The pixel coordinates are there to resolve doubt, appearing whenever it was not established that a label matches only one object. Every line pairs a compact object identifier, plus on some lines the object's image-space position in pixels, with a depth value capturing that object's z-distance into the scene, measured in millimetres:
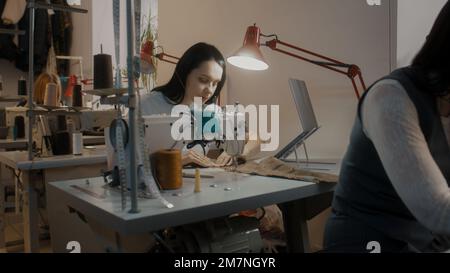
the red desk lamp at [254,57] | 1538
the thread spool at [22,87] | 2860
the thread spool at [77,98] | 2150
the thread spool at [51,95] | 1960
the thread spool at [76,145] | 1895
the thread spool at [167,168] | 1090
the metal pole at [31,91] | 1707
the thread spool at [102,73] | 1454
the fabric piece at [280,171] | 1244
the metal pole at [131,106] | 834
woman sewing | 2119
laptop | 1562
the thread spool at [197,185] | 1070
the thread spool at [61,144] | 1833
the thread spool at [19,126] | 2465
